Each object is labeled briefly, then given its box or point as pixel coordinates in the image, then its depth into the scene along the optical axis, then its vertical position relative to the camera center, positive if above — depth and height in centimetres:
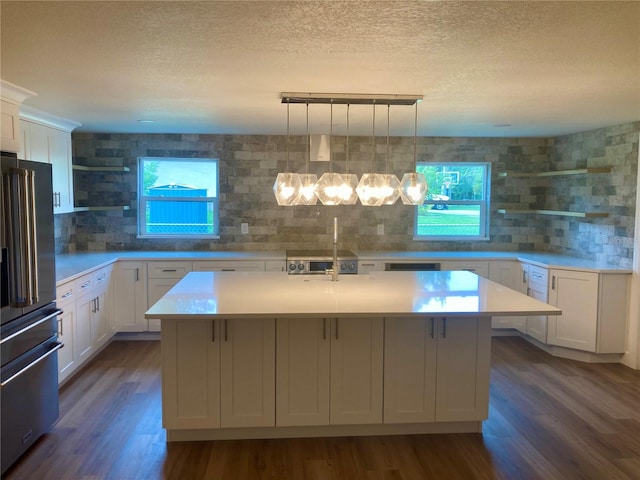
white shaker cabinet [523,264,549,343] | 468 -80
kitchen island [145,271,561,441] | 290 -98
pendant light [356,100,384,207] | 304 +14
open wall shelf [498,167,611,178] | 466 +41
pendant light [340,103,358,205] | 309 +15
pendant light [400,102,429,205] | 306 +15
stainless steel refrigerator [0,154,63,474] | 257 -57
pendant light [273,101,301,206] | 305 +15
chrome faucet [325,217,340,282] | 357 -46
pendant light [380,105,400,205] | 304 +14
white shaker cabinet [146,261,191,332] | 496 -71
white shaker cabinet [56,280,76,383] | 362 -92
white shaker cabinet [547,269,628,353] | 429 -88
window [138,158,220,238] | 553 +13
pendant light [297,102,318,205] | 310 +15
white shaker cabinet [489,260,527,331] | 516 -70
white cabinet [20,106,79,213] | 390 +55
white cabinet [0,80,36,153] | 289 +59
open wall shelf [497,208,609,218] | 467 -1
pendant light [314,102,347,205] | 306 +15
